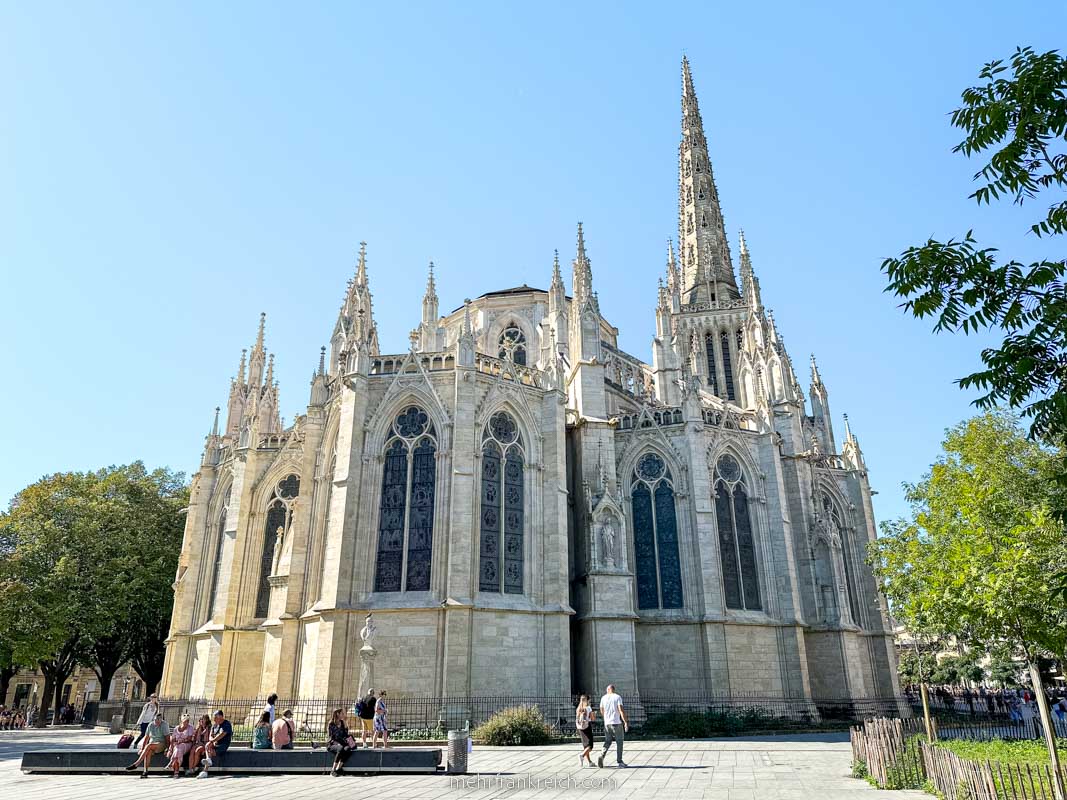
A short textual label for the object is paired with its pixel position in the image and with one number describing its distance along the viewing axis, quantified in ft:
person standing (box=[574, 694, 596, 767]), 47.19
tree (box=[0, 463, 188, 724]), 106.93
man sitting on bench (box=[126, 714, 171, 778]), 45.80
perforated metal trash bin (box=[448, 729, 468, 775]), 43.04
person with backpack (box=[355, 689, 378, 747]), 58.13
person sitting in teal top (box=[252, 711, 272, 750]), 50.88
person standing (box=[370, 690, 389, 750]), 54.08
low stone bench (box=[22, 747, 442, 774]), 44.19
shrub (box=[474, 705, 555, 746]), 61.93
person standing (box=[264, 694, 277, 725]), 53.93
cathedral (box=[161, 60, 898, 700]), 76.02
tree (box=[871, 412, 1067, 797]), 35.63
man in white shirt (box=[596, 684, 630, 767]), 48.06
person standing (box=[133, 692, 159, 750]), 53.44
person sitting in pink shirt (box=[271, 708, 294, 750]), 50.47
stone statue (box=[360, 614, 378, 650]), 68.49
